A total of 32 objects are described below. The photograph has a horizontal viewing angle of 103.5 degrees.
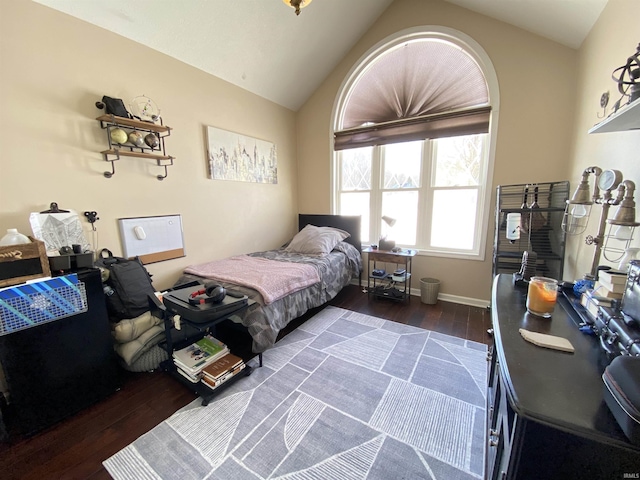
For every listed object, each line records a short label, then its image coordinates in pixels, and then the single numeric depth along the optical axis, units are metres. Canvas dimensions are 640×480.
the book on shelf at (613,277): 0.91
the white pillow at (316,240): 3.19
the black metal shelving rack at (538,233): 2.20
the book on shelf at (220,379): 1.69
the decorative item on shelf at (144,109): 2.18
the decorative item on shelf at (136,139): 2.10
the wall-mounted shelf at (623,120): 0.88
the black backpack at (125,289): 1.85
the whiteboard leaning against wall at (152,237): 2.19
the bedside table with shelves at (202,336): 1.66
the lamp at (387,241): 3.22
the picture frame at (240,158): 2.82
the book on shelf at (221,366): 1.71
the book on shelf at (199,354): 1.74
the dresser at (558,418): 0.53
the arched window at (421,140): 2.81
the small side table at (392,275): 3.07
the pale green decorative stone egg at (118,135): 1.97
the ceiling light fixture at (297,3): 1.44
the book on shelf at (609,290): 0.92
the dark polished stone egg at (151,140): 2.17
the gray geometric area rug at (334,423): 1.26
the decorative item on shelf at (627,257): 1.05
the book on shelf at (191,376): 1.72
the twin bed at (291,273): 2.03
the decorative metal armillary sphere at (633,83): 0.96
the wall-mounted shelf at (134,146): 1.99
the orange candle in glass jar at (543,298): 1.02
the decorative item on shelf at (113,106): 1.93
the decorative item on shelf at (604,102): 1.63
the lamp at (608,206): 1.02
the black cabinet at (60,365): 1.39
